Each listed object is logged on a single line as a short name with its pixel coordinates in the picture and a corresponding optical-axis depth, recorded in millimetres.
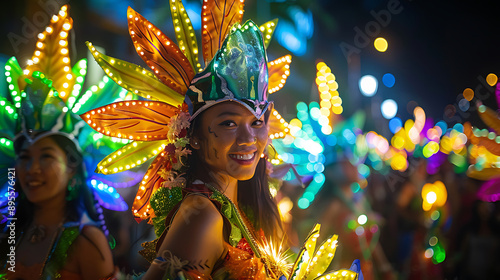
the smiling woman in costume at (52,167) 2182
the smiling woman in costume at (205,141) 1646
